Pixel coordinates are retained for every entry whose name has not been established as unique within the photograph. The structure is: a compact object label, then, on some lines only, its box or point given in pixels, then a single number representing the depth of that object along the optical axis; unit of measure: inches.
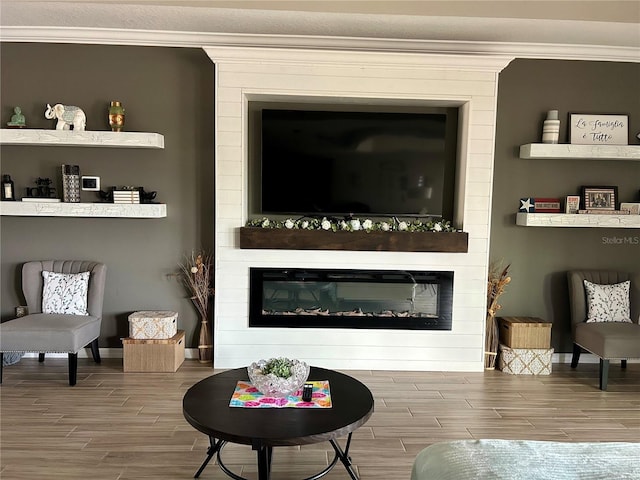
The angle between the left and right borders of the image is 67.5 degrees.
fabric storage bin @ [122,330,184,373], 149.3
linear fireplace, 156.3
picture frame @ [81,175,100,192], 157.2
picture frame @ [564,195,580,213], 163.0
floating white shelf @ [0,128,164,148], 148.4
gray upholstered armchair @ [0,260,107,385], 135.6
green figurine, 152.7
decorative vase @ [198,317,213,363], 160.4
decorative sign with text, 162.4
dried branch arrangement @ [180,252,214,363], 159.2
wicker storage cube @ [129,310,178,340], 150.3
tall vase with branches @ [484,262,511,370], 159.5
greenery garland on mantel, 152.8
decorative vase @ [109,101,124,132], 152.3
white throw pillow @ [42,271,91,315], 150.9
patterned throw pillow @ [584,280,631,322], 157.9
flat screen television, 155.8
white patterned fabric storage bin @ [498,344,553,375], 155.7
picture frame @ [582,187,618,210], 163.5
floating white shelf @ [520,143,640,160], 154.4
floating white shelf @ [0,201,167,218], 150.9
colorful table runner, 85.6
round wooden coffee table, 75.1
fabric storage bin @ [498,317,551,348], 156.0
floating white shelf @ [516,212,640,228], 156.7
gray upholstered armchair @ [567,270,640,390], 143.4
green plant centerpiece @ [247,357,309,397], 87.4
